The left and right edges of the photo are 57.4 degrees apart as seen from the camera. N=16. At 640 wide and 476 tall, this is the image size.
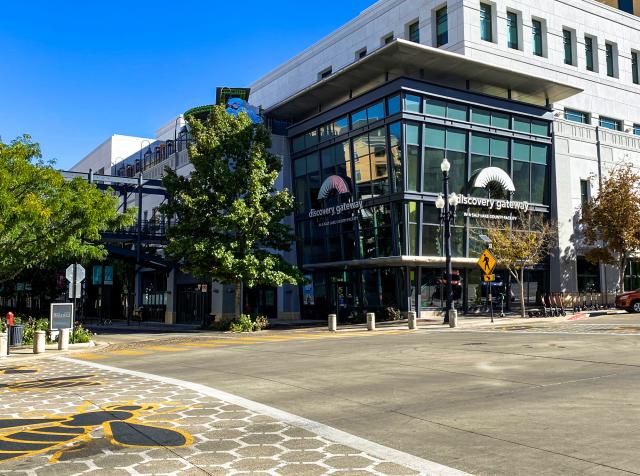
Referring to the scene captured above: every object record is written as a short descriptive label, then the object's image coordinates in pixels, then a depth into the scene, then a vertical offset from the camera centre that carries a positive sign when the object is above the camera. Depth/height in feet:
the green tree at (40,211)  76.02 +11.55
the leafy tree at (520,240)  107.96 +9.86
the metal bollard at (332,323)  97.30 -4.99
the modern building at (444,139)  113.50 +33.05
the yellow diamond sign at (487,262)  93.56 +4.77
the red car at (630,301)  107.86 -1.92
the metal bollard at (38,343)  70.28 -5.68
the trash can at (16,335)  78.23 -5.29
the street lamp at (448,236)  93.15 +9.18
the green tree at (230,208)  102.83 +15.61
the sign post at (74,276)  84.64 +2.80
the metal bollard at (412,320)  93.25 -4.48
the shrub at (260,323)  106.93 -5.50
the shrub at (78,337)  81.92 -5.89
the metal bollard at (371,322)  95.43 -4.77
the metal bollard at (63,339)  74.59 -5.65
